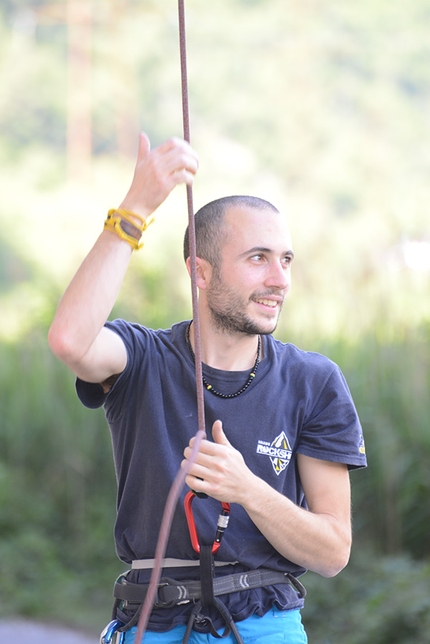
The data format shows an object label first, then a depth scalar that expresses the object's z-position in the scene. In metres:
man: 4.91
